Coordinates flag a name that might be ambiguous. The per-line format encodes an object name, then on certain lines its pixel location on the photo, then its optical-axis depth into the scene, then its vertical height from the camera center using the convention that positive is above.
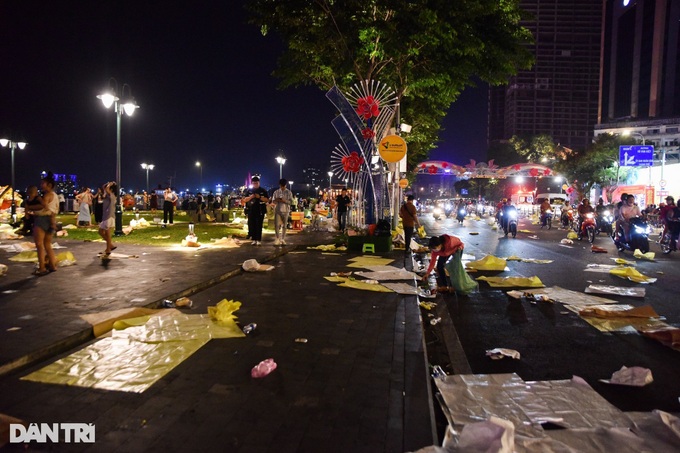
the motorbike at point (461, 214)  33.12 -0.87
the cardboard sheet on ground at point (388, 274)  9.30 -1.48
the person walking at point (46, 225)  8.81 -0.54
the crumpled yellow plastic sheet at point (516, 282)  9.14 -1.55
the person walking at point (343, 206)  21.19 -0.28
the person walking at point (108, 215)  11.28 -0.43
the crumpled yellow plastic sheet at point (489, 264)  11.36 -1.50
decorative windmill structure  16.91 +2.01
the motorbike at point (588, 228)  19.77 -1.02
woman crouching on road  8.23 -1.11
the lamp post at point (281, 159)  39.94 +3.34
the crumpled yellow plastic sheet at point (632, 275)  9.81 -1.51
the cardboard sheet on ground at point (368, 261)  11.04 -1.49
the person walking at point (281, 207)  14.70 -0.25
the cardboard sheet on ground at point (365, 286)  8.09 -1.49
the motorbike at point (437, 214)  41.12 -1.17
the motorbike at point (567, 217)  28.22 -0.85
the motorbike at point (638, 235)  15.04 -0.99
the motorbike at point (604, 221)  22.29 -0.82
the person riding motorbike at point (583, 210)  20.86 -0.30
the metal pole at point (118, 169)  17.55 +1.05
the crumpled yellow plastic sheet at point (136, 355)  3.92 -1.49
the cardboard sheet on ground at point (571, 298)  7.60 -1.57
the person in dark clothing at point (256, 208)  15.23 -0.30
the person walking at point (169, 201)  23.16 -0.17
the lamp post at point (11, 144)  28.47 +3.08
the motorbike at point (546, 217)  29.12 -0.88
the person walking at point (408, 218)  14.12 -0.52
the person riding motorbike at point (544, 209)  28.77 -0.39
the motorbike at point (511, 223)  21.59 -0.95
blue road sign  36.81 +3.73
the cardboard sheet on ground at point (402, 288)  7.89 -1.49
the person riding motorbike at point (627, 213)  15.46 -0.31
